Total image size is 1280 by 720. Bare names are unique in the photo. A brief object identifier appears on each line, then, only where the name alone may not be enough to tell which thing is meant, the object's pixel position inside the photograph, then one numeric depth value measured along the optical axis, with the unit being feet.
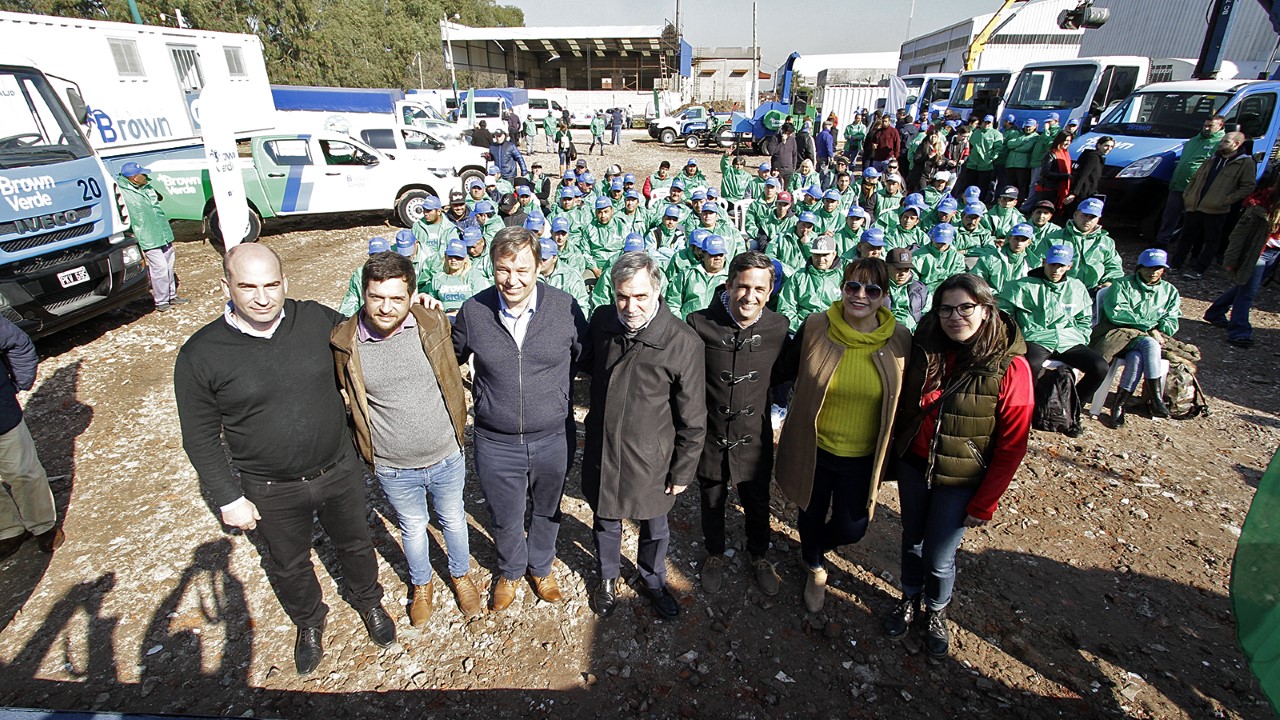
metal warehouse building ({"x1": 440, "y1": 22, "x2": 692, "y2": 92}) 151.33
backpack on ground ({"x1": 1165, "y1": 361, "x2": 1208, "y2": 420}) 16.40
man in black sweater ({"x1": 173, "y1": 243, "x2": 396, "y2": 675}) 7.39
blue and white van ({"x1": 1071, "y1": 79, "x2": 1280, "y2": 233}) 28.91
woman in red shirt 7.79
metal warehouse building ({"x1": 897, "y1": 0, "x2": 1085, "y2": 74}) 103.71
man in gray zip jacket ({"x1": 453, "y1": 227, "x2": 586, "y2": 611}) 8.68
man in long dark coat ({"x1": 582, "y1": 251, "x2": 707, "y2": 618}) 8.36
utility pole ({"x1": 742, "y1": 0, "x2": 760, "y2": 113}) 92.17
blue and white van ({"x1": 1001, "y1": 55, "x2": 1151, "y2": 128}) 40.88
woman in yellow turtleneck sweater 8.74
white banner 16.15
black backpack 14.80
